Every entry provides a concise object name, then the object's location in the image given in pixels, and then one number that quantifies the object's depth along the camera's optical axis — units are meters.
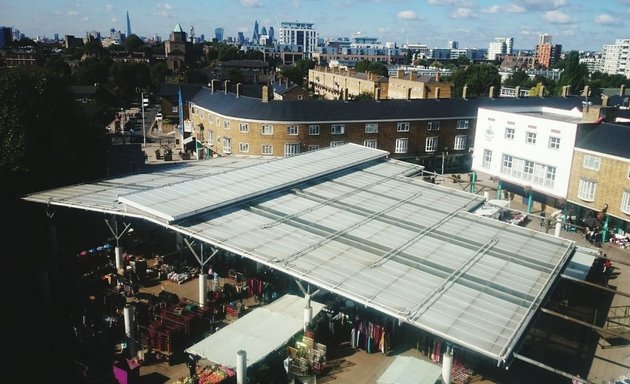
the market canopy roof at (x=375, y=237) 18.06
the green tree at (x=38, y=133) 33.25
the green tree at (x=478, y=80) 125.88
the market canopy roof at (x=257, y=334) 18.39
